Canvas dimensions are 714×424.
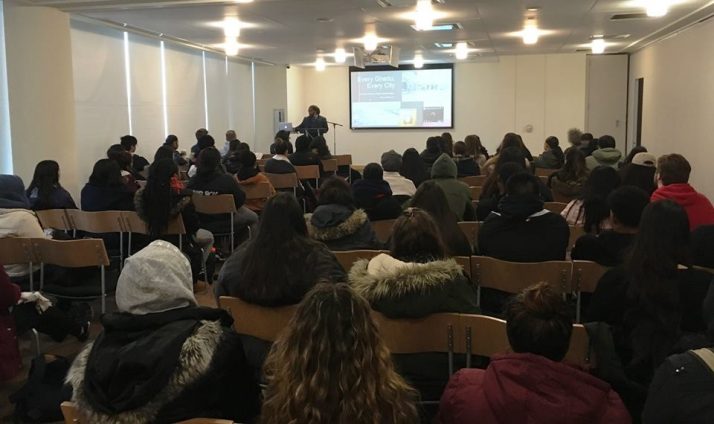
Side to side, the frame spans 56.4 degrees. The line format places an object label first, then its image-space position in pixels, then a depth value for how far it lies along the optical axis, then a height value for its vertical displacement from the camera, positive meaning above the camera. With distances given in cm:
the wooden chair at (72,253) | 415 -76
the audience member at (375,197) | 521 -54
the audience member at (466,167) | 836 -49
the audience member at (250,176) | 714 -50
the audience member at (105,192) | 561 -52
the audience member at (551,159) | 858 -42
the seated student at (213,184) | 642 -52
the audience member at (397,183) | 660 -56
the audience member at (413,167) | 784 -46
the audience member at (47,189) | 544 -48
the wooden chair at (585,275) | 338 -75
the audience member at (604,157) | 756 -35
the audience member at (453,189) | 548 -50
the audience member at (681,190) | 436 -43
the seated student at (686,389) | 147 -59
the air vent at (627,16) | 944 +158
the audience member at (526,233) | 371 -59
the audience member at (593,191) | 467 -47
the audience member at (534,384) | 173 -68
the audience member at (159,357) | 199 -69
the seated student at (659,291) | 253 -63
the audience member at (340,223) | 418 -59
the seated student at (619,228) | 331 -51
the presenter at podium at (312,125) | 1378 +8
